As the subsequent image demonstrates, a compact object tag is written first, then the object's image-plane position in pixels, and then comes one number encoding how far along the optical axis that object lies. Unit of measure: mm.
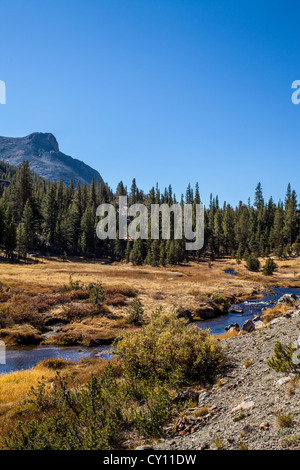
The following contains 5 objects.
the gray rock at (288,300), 28438
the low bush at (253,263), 70438
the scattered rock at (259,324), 19000
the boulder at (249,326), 18817
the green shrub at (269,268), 62812
